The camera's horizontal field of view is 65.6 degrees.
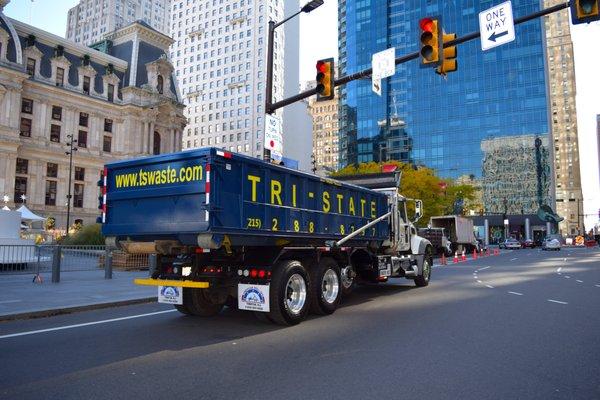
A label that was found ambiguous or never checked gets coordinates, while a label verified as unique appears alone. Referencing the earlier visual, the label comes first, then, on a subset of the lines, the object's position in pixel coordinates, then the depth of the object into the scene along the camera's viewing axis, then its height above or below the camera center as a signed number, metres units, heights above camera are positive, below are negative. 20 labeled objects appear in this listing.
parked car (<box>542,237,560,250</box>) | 50.90 -0.20
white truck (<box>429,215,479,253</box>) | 41.91 +1.19
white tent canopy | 30.64 +1.72
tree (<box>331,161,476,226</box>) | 49.16 +5.77
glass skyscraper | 96.94 +29.42
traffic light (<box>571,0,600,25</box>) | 9.52 +4.76
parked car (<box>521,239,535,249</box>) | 64.94 -0.26
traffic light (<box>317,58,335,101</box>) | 13.55 +4.73
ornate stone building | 57.59 +18.88
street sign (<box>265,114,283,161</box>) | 13.88 +3.20
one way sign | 10.39 +4.90
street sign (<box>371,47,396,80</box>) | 12.66 +4.91
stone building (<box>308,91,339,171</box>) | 169.88 +40.36
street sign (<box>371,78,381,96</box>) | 13.17 +4.54
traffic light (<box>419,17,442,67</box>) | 11.01 +4.78
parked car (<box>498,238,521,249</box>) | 59.28 -0.24
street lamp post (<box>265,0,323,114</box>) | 15.07 +5.97
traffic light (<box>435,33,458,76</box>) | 11.09 +4.39
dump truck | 7.36 +0.21
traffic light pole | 10.54 +4.91
